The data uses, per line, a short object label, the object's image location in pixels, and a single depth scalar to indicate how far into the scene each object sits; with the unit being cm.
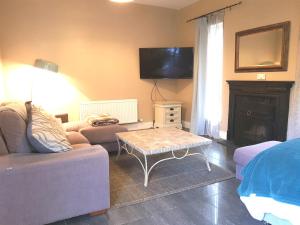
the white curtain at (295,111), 309
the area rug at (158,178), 237
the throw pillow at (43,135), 185
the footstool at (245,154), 246
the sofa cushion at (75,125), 366
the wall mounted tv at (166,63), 505
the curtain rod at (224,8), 393
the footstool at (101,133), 342
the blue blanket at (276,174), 136
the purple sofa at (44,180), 165
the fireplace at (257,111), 334
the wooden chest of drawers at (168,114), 512
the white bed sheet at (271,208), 140
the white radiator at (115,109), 471
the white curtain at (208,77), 445
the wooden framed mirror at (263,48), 332
